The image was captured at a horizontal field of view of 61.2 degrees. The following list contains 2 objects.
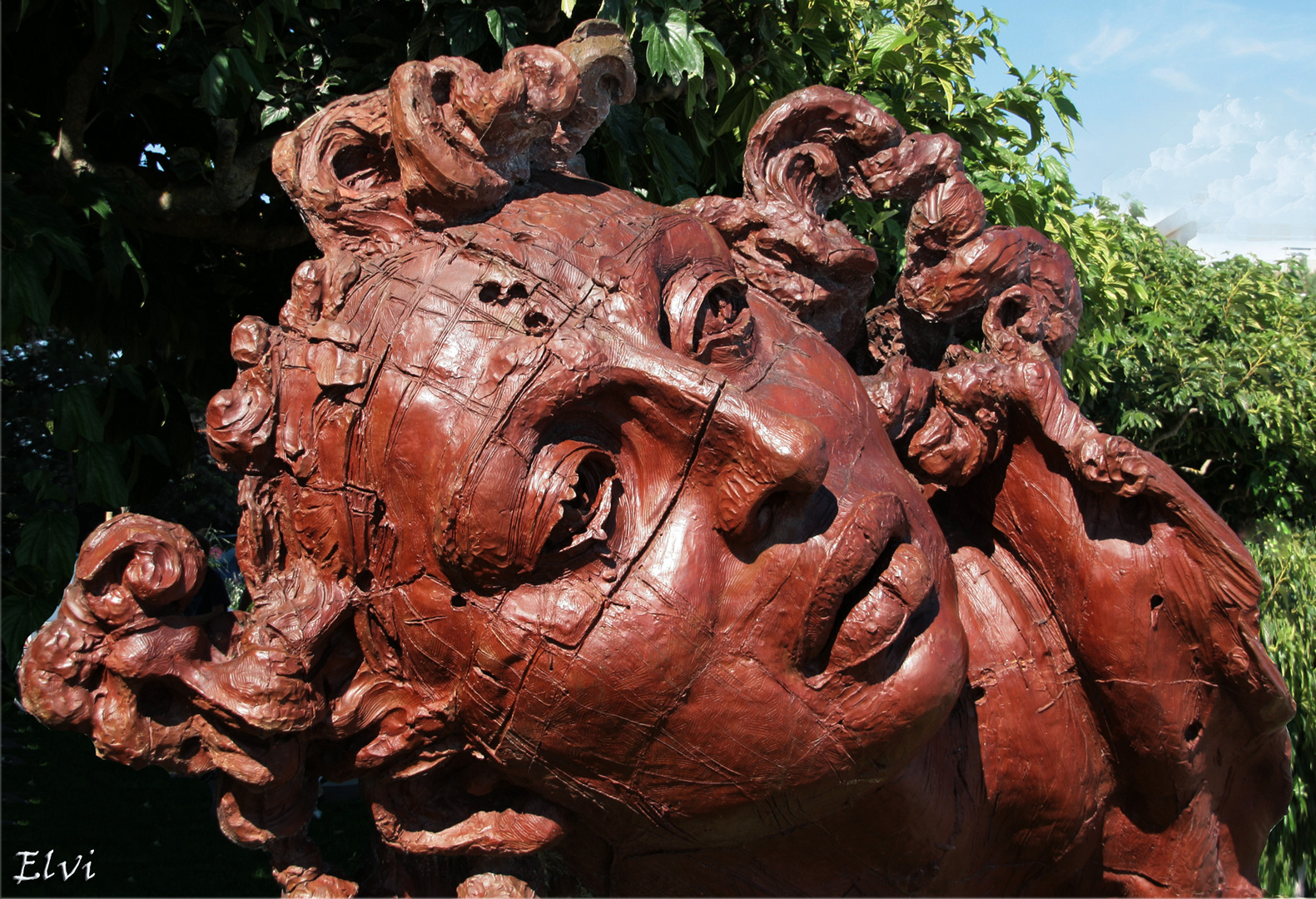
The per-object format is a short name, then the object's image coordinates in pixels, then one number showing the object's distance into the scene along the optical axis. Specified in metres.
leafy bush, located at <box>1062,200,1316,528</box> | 8.93
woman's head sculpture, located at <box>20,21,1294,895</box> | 1.83
